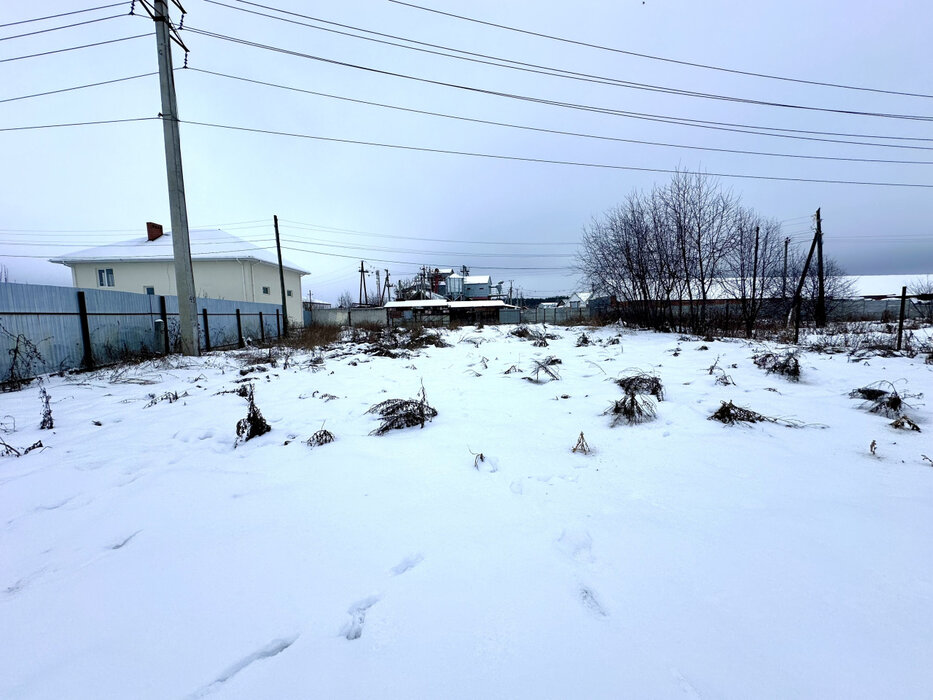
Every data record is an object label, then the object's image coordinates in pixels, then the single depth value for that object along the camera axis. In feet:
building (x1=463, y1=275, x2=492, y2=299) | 206.08
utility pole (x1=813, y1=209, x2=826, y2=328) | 56.80
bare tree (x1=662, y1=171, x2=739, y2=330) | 42.68
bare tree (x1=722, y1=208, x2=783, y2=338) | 44.09
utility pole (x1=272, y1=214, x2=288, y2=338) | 61.95
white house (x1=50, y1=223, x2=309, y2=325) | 70.13
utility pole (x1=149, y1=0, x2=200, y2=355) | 30.48
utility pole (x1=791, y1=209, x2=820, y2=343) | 36.42
